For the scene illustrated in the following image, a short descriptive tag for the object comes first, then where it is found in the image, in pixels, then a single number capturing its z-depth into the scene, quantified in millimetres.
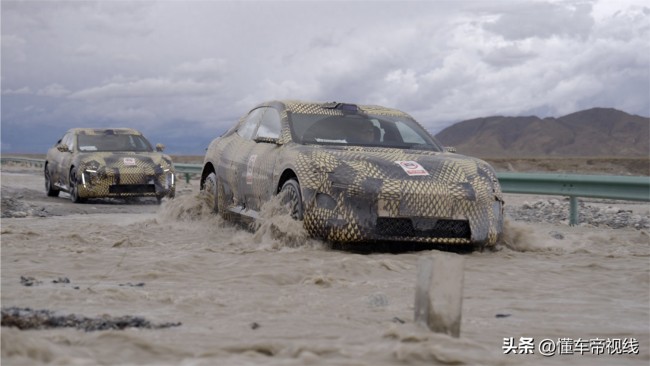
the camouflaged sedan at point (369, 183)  7793
